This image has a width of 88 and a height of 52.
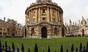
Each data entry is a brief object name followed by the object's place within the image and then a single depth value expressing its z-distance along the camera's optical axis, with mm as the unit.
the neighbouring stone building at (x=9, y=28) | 28318
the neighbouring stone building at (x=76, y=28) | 26214
